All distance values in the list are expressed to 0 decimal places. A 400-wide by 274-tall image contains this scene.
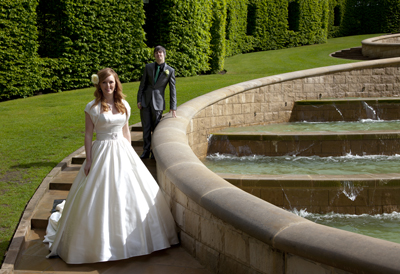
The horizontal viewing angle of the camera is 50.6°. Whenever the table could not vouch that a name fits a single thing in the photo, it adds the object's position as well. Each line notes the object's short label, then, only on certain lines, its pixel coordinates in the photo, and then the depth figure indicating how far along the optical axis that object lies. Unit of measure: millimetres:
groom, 6844
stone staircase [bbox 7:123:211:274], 4105
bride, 4172
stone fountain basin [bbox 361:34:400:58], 18053
